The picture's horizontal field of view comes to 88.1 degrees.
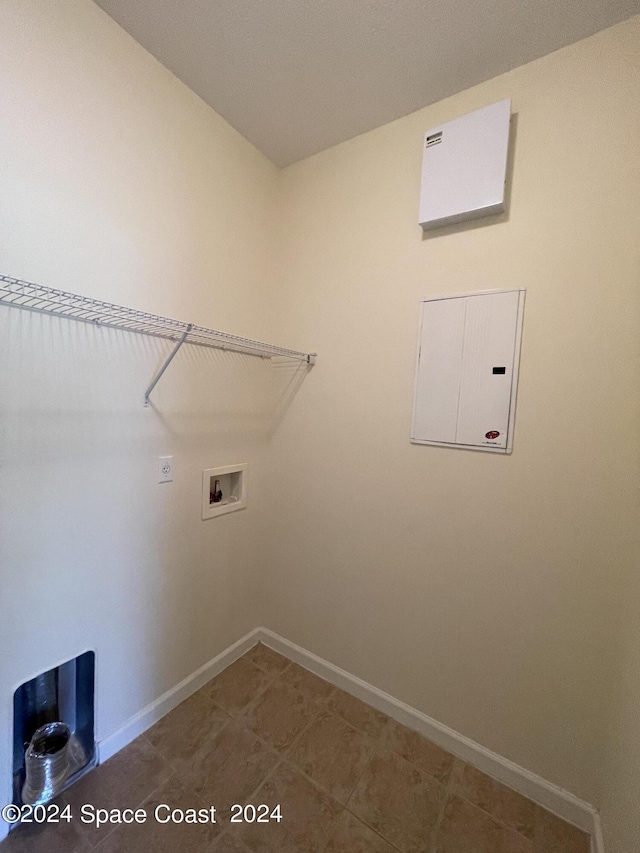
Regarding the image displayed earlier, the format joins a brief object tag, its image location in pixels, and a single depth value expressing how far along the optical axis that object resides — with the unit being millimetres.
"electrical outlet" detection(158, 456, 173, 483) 1405
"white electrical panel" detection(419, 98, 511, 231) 1180
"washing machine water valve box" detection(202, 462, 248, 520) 1609
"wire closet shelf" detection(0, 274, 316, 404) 986
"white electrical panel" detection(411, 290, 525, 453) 1239
